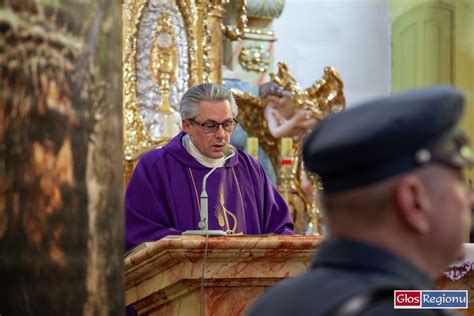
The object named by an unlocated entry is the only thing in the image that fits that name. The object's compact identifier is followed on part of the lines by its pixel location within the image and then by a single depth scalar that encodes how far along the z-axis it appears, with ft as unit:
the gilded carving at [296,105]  48.60
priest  28.14
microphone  23.01
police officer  8.29
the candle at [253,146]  42.95
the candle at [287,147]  46.81
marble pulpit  22.35
